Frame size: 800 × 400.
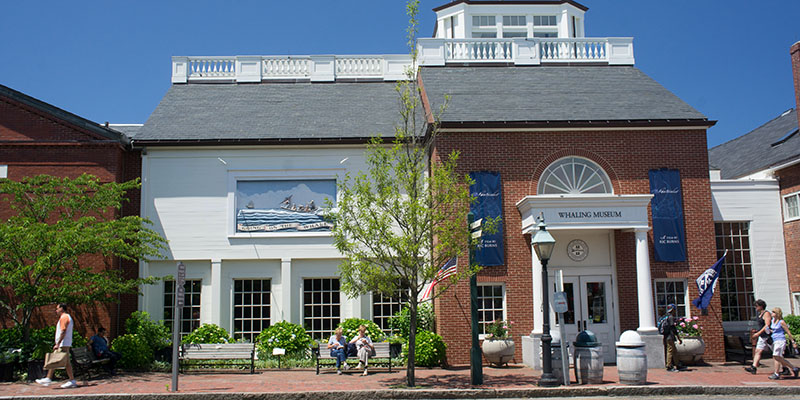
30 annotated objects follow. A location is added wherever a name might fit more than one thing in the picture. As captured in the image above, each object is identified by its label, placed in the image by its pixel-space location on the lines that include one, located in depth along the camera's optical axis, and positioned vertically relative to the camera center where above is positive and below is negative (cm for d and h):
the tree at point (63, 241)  1457 +132
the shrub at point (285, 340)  1750 -112
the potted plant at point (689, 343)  1606 -127
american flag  1428 +50
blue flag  1686 +7
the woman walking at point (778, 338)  1372 -103
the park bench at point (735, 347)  1793 -156
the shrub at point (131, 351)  1642 -123
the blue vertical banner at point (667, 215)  1739 +192
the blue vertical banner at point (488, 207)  1714 +219
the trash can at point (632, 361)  1311 -136
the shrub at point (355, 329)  1762 -86
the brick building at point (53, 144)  1816 +422
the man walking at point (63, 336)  1363 -69
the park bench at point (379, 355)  1612 -141
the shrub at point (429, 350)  1641 -134
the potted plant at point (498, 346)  1616 -126
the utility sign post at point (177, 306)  1286 -13
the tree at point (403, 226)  1327 +137
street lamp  1304 -33
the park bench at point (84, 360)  1449 -130
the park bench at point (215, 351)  1620 -127
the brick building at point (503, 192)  1714 +275
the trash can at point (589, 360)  1330 -135
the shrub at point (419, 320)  1753 -65
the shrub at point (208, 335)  1766 -95
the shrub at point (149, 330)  1714 -77
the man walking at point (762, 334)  1427 -97
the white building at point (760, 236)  1947 +149
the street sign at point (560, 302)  1280 -19
